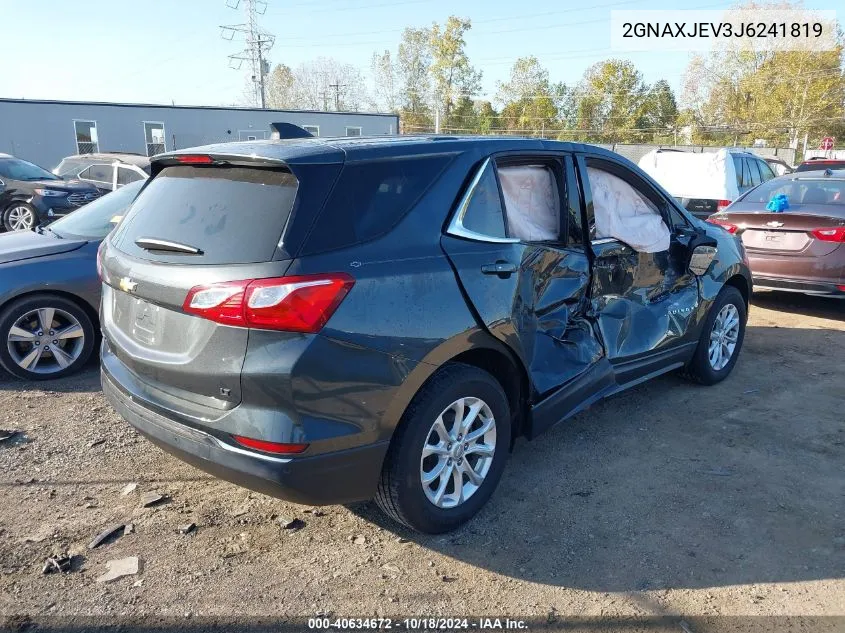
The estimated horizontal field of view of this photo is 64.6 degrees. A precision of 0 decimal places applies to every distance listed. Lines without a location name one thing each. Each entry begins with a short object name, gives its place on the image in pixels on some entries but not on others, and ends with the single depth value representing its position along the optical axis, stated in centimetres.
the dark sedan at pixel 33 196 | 1257
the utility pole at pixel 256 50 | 5705
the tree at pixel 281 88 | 7450
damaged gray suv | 253
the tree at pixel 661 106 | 5653
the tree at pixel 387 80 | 6444
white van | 1111
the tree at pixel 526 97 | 5684
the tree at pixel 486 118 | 5606
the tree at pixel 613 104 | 5447
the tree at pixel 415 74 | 6172
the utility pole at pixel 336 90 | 7275
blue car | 486
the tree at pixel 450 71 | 5766
